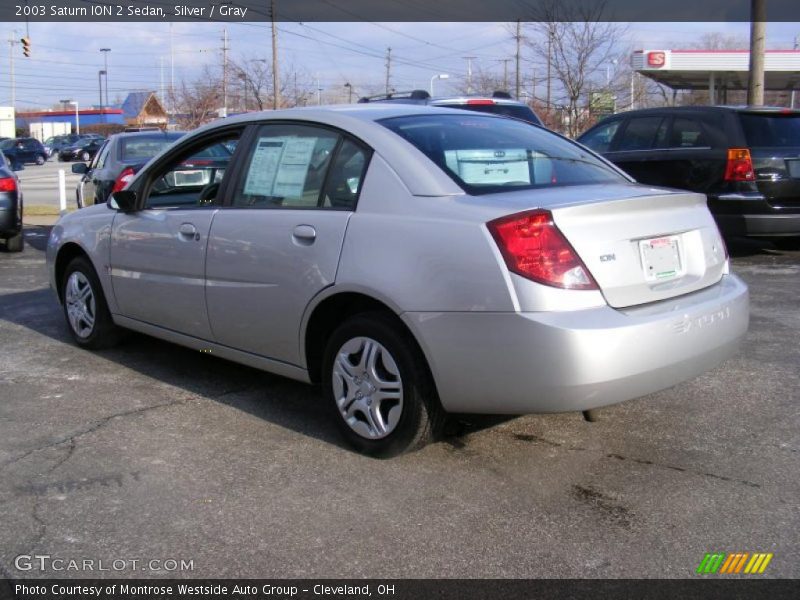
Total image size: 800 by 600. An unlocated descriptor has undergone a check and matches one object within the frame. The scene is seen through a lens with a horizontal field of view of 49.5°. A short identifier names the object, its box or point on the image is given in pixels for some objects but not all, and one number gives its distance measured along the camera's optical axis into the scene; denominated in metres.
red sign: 29.48
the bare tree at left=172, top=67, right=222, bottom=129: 34.06
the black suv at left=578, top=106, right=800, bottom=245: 9.08
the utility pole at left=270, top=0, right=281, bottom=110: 33.03
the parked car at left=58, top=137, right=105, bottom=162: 50.94
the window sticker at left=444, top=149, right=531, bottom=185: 4.05
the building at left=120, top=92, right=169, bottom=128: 52.51
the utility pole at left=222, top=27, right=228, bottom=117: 38.16
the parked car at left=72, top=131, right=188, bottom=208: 11.66
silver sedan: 3.49
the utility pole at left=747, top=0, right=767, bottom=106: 14.89
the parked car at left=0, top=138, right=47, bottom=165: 45.38
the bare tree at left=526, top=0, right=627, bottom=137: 22.28
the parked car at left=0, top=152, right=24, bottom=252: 11.32
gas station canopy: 29.77
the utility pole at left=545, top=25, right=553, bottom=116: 22.63
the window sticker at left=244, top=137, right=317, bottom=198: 4.47
